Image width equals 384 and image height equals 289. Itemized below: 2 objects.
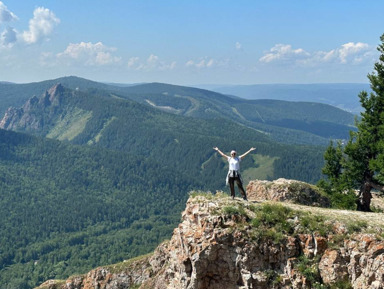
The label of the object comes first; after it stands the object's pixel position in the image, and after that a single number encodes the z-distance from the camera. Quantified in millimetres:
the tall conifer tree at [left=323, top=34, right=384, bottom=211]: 35719
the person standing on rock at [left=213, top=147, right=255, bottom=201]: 26344
